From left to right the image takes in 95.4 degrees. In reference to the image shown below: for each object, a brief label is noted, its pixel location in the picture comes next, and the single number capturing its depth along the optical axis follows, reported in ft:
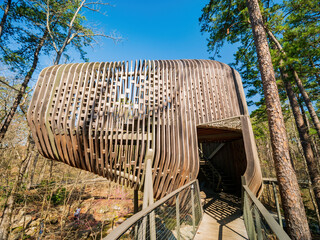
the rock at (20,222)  25.14
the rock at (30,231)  24.00
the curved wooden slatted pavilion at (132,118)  11.57
